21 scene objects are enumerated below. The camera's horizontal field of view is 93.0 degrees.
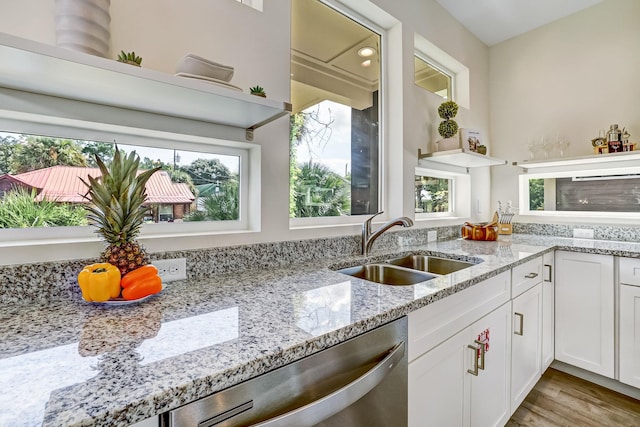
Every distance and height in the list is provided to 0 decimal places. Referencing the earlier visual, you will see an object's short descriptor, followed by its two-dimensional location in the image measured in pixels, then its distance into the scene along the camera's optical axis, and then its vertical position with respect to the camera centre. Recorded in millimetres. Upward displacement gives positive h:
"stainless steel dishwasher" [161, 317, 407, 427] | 542 -394
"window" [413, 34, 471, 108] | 2398 +1185
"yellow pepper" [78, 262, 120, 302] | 820 -193
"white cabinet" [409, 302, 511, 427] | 1021 -657
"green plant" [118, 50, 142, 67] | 829 +419
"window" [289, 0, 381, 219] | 1662 +587
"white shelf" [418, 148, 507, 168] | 2051 +381
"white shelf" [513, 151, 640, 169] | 2108 +374
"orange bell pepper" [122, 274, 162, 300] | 854 -222
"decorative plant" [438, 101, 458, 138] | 2186 +668
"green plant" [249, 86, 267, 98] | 1041 +409
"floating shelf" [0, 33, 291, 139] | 685 +352
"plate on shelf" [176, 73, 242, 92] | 902 +400
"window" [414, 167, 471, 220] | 2402 +143
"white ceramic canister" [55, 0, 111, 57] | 837 +522
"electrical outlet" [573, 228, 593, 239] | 2344 -184
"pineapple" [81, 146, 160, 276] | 867 +12
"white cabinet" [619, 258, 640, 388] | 1761 -656
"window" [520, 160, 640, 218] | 2266 +155
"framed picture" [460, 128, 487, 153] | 2174 +517
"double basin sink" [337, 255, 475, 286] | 1484 -314
